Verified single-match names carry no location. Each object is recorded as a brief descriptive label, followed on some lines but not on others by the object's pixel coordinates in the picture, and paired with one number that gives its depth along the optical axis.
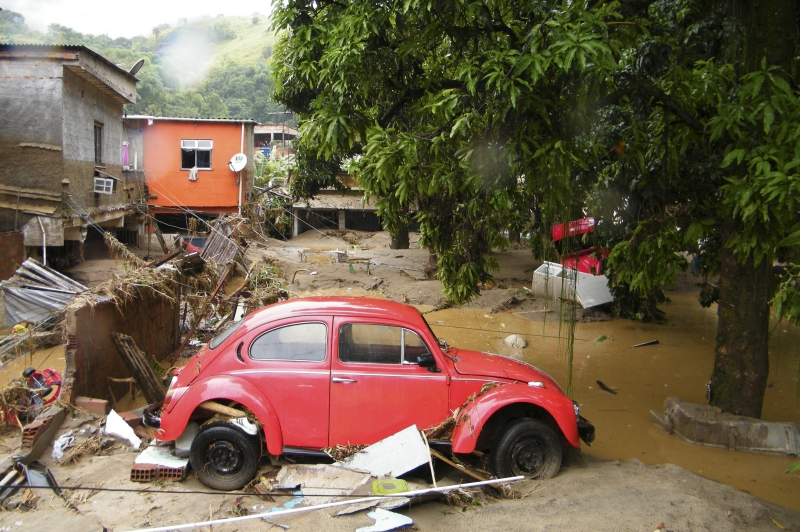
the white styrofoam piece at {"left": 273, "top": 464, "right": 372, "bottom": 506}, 4.70
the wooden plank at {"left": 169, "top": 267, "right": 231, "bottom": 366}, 9.41
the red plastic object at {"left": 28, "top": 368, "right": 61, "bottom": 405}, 7.05
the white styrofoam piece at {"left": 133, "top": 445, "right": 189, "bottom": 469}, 5.18
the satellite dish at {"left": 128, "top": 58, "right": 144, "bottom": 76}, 18.16
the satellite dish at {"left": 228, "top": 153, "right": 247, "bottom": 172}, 22.56
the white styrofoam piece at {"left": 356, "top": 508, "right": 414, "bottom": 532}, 4.22
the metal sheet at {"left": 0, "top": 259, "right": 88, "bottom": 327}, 10.93
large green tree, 5.41
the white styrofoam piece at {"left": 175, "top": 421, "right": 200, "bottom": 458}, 5.29
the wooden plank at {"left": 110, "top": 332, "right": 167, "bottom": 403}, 7.21
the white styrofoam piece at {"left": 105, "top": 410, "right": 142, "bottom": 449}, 5.77
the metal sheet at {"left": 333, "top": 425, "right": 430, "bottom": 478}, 4.89
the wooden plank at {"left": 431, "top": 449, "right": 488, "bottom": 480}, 4.98
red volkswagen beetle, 5.08
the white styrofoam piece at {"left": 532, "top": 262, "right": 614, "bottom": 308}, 14.22
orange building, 22.70
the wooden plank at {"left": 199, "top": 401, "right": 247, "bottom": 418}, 5.14
